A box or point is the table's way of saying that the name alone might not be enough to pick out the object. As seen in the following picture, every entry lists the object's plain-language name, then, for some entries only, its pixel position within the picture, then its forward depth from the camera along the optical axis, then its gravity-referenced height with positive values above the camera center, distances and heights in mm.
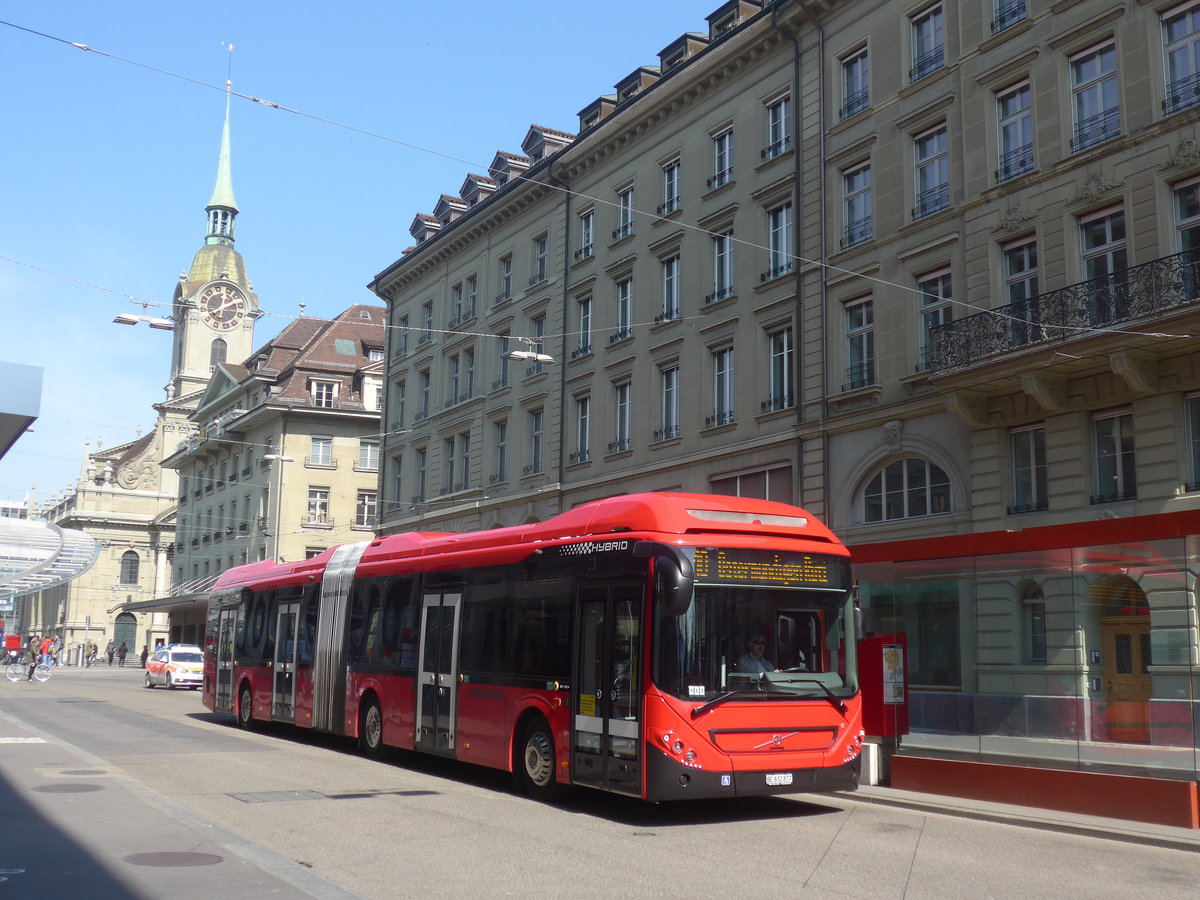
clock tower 115000 +29559
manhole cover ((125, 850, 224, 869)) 9272 -1699
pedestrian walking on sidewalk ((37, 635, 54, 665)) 52828 -792
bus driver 12242 -190
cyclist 49719 -1123
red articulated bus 11969 -136
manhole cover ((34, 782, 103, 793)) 13559 -1709
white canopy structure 27781 +1941
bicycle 51688 -1704
